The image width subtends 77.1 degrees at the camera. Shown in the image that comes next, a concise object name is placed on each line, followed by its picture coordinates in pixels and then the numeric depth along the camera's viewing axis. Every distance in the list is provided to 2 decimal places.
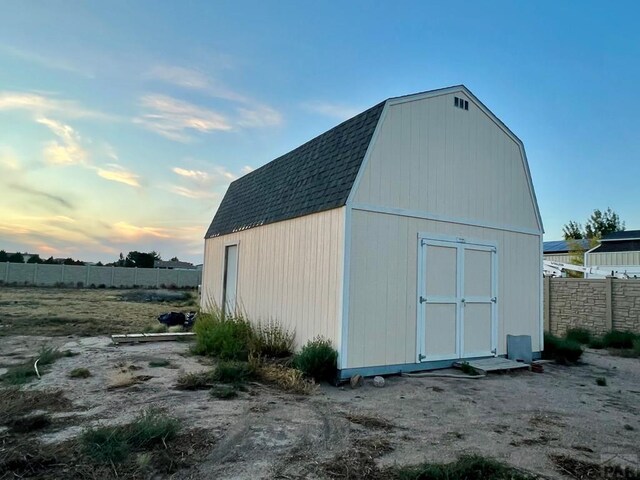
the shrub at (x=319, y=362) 5.52
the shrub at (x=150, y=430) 3.14
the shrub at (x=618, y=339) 9.48
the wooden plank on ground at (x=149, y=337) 8.61
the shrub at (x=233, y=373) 5.42
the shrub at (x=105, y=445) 2.82
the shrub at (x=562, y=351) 7.77
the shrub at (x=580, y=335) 10.39
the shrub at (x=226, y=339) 6.95
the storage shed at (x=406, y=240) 5.95
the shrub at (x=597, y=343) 9.79
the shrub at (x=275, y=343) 6.83
